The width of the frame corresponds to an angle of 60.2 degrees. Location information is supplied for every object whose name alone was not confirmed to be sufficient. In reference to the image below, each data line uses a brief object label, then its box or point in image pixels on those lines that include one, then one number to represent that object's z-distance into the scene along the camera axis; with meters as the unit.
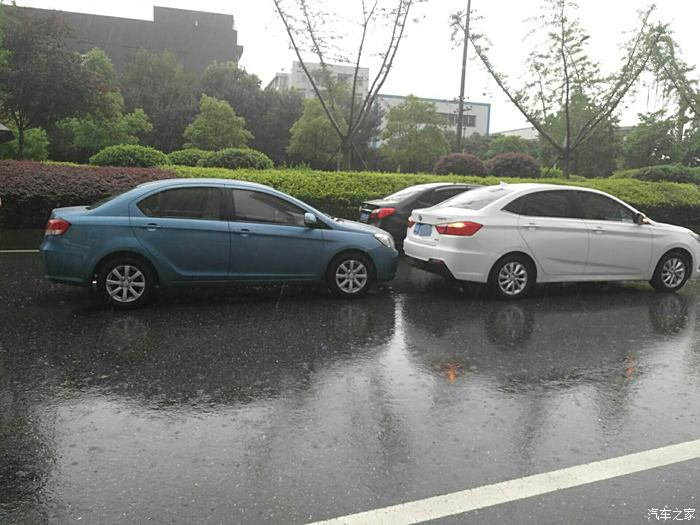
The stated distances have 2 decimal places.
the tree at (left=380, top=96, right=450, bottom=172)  47.47
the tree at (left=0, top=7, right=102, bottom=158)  24.72
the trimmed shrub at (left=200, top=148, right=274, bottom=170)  15.57
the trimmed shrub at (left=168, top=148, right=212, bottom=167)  16.25
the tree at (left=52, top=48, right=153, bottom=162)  35.31
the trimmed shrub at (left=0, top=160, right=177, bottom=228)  10.64
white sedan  7.63
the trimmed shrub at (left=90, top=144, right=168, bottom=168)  14.95
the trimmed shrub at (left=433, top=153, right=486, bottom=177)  19.44
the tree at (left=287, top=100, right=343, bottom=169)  43.34
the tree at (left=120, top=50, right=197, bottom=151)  46.41
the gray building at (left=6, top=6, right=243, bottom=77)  79.69
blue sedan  6.54
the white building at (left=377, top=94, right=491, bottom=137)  96.81
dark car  10.51
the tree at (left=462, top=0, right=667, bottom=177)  18.64
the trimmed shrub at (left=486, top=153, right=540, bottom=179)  19.84
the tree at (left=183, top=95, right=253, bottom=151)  40.22
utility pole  19.42
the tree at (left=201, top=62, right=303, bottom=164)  50.47
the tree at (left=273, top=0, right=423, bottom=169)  17.56
